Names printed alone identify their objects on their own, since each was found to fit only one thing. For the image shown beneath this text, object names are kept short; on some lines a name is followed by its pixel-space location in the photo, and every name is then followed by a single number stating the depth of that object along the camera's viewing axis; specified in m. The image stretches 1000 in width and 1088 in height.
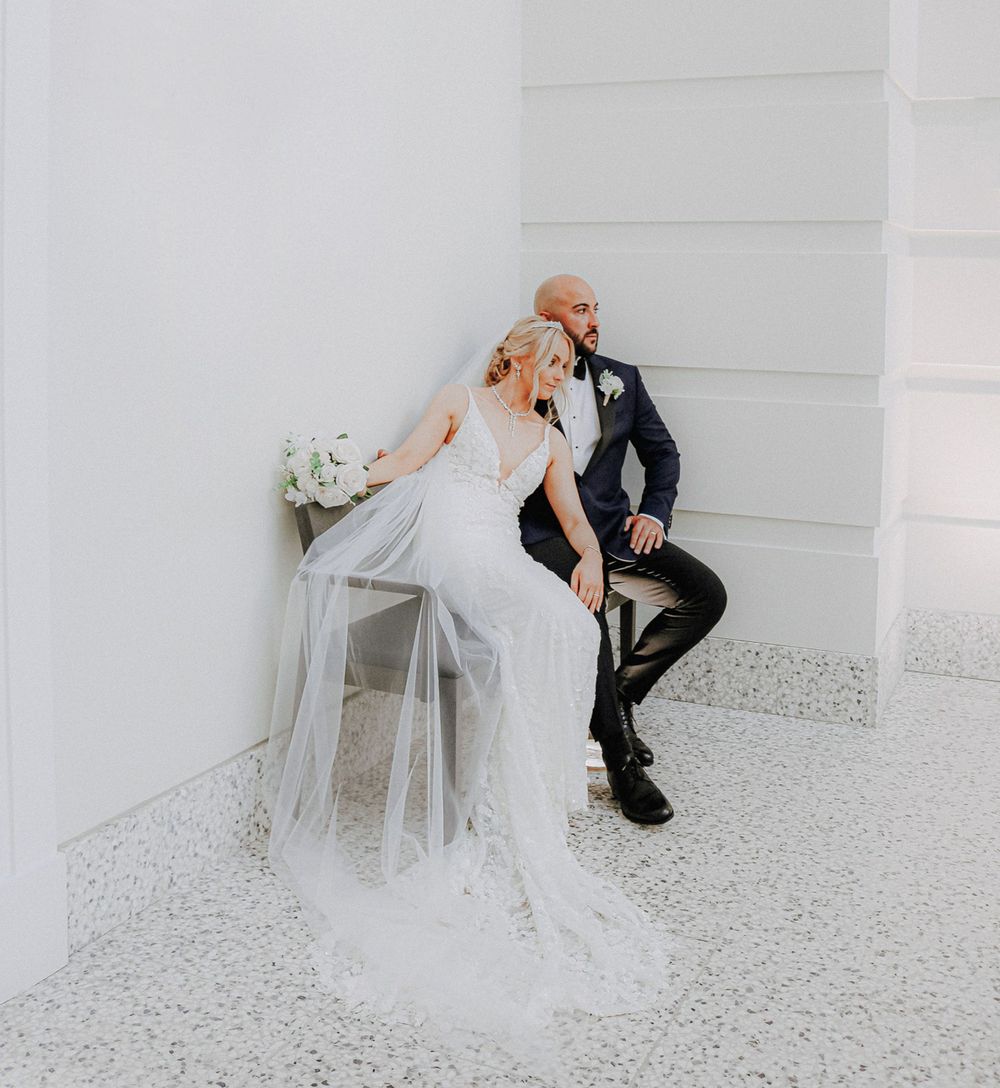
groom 3.63
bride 2.28
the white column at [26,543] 2.02
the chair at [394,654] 2.65
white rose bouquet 2.77
